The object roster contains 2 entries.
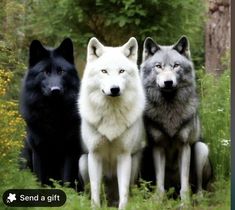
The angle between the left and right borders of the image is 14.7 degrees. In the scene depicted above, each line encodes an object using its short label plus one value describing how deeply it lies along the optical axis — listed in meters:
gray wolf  6.23
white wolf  6.11
